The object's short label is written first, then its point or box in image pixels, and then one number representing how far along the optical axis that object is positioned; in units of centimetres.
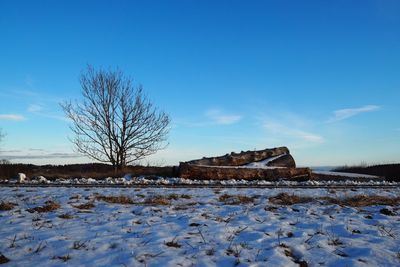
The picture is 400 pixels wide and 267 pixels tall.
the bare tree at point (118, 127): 2664
